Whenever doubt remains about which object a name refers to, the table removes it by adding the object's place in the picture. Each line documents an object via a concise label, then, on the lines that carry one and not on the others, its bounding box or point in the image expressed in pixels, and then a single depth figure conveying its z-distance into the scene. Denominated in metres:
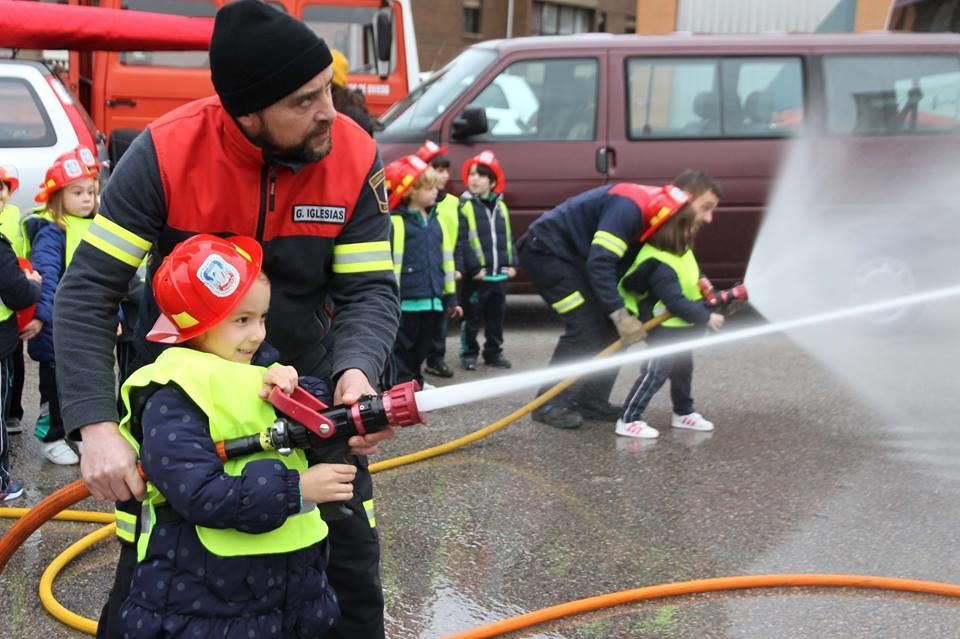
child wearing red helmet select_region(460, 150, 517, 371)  7.50
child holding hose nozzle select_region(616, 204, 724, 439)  5.79
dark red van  8.34
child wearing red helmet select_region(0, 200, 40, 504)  4.57
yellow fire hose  3.38
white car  7.49
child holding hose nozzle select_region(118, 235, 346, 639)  2.13
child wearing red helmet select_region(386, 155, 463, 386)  6.60
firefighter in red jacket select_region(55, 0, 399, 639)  2.27
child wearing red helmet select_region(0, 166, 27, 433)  5.24
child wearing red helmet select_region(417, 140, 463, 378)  7.18
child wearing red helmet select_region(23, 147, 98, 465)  5.02
